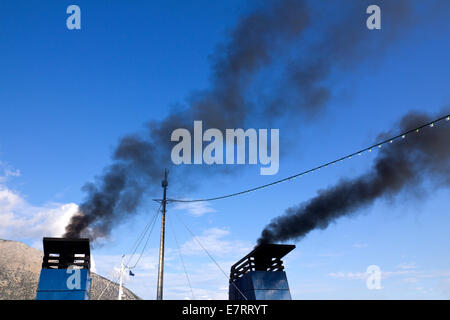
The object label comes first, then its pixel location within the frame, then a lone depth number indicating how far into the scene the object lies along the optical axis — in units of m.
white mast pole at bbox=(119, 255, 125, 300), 24.07
